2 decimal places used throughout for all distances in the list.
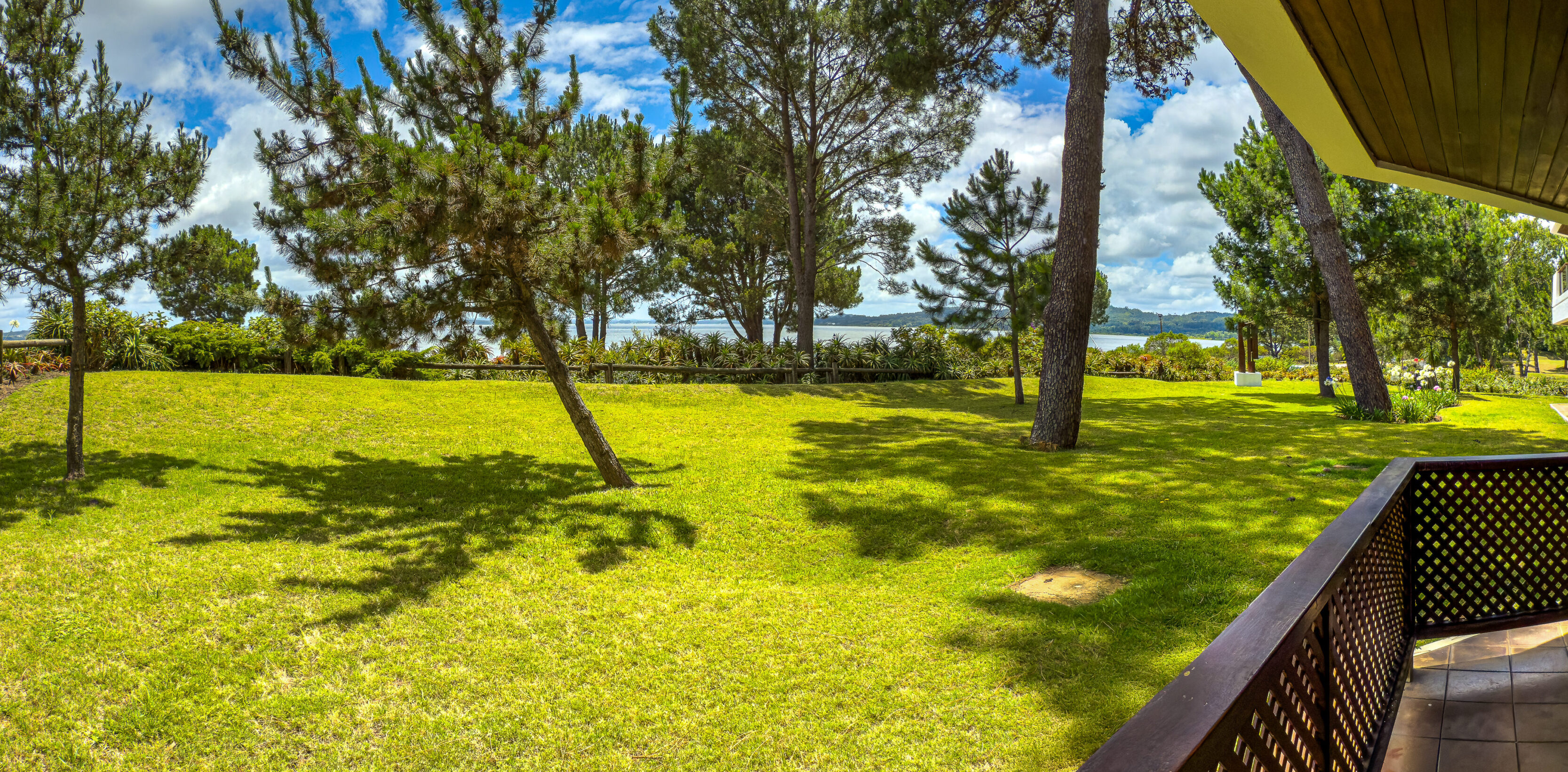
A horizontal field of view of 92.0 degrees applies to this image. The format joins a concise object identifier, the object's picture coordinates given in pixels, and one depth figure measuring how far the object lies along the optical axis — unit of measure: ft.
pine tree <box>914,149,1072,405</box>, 53.78
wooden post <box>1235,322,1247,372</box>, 84.47
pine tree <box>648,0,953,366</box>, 56.59
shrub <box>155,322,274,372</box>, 41.01
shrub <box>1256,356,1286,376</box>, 95.20
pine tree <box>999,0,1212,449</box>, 31.86
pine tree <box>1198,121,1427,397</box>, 56.65
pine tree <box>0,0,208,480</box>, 20.80
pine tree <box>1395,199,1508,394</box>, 73.51
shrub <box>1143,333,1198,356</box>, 91.56
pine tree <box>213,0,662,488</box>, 19.94
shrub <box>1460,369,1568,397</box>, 72.95
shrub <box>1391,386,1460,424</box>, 38.45
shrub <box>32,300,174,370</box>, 37.86
